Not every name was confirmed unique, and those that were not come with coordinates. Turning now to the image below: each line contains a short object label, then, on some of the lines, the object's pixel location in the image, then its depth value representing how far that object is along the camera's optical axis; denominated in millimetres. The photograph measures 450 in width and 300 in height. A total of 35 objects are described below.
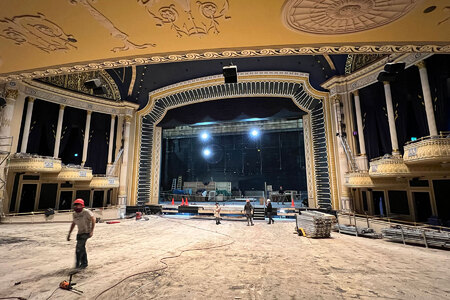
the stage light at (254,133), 20609
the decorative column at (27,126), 11691
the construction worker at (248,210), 10467
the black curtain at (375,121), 10438
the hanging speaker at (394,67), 7614
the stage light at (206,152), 22531
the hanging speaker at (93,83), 9758
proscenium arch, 12602
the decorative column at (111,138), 15055
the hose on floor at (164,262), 3138
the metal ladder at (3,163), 10500
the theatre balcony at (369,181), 9078
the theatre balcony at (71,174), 12164
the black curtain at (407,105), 8977
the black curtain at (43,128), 12453
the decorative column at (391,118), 9789
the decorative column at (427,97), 8211
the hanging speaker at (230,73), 7288
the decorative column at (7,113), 10906
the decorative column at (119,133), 15255
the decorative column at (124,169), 14500
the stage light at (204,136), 22253
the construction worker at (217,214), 10928
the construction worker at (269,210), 10727
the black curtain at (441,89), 8023
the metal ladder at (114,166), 14506
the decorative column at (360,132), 11008
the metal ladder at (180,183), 22872
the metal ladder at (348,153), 11078
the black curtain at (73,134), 14055
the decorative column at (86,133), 14469
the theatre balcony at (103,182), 13422
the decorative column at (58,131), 13194
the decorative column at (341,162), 11086
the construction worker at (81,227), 3975
